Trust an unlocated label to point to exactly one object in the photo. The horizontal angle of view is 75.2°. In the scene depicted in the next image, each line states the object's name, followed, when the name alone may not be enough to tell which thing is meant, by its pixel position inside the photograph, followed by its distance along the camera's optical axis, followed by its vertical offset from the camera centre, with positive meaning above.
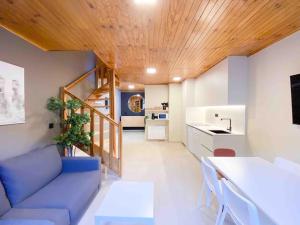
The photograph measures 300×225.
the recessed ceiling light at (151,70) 4.88 +1.11
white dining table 1.26 -0.63
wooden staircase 3.66 -0.56
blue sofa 1.82 -0.91
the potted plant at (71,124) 3.23 -0.21
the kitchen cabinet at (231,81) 3.78 +0.63
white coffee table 1.81 -0.97
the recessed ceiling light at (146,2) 1.82 +1.04
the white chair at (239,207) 1.26 -0.70
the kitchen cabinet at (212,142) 3.89 -0.64
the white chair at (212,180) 1.97 -0.74
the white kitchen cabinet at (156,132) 8.15 -0.86
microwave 8.27 -0.16
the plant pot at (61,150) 3.56 -0.69
